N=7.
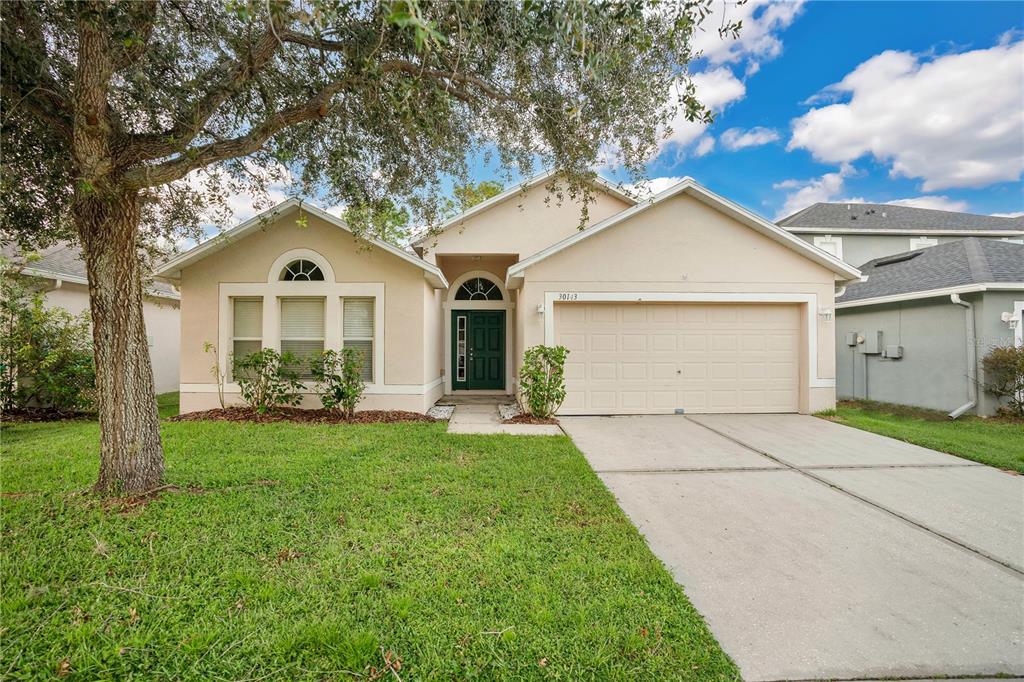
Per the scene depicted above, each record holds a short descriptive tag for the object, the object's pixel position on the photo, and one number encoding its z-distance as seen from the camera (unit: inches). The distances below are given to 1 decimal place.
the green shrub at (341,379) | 325.6
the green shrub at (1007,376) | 340.8
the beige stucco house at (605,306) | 347.6
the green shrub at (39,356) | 338.3
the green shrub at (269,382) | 329.1
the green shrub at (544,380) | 336.8
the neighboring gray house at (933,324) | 362.9
